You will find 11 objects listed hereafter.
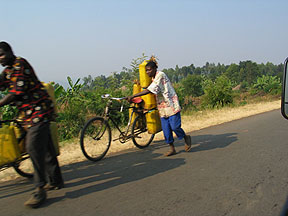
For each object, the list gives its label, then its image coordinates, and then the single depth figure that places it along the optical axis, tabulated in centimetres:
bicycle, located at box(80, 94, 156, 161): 539
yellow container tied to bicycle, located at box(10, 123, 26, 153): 405
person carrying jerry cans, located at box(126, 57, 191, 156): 555
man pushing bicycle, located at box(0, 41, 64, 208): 340
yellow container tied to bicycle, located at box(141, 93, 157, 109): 643
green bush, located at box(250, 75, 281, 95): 2705
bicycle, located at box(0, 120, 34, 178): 392
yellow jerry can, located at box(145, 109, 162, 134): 632
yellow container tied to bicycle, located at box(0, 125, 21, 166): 370
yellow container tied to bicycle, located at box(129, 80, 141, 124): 664
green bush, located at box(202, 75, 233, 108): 1688
